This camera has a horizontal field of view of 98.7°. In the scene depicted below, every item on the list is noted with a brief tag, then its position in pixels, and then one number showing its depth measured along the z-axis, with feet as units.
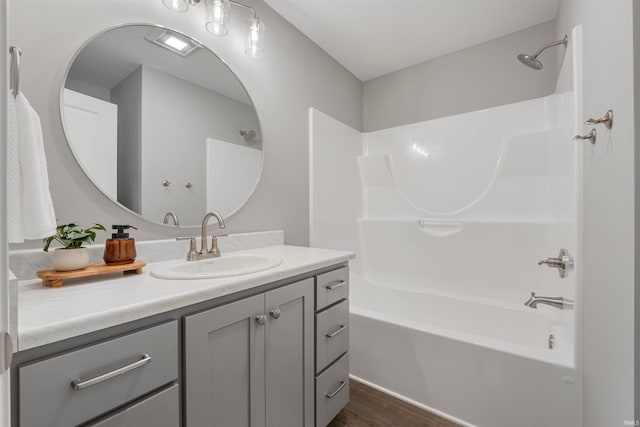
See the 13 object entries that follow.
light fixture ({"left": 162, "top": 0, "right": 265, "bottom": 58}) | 4.16
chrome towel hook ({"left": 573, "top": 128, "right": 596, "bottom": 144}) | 3.26
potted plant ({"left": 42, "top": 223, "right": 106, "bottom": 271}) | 2.78
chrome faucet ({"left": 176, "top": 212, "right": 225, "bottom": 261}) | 4.06
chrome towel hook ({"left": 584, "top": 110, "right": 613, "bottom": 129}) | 2.64
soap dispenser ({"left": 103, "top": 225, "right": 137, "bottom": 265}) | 3.17
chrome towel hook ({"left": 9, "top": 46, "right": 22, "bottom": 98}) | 2.00
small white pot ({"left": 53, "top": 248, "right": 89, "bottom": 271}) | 2.77
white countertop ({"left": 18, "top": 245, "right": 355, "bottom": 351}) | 1.78
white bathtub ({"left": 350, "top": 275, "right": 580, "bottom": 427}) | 4.01
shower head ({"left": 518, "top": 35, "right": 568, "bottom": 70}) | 4.89
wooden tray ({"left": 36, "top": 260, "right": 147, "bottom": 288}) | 2.67
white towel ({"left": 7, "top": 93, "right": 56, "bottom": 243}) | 2.10
